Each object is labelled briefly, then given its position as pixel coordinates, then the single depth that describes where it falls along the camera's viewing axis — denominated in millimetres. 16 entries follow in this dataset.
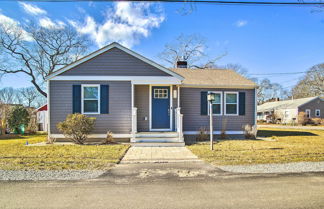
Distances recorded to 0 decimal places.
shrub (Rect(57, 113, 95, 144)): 8086
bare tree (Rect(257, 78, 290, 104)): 50312
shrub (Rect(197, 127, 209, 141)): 9539
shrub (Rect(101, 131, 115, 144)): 8570
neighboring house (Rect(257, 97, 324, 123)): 29250
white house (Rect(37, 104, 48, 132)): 16172
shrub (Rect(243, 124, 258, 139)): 10148
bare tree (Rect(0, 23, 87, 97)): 20078
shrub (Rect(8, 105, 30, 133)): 12969
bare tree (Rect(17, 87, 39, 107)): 34044
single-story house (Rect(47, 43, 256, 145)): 8914
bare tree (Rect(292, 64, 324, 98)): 35156
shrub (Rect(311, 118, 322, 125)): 26062
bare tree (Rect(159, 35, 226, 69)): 26750
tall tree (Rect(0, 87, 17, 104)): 31594
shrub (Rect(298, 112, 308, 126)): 25531
